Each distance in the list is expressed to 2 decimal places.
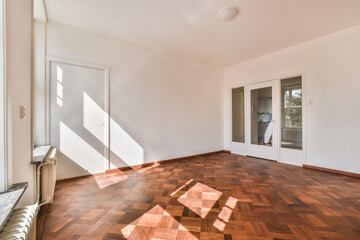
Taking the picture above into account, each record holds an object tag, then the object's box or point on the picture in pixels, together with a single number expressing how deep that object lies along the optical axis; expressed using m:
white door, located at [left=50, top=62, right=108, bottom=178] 2.74
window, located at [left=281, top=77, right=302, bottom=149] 3.70
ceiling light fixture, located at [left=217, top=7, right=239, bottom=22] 2.45
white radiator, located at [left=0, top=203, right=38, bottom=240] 0.86
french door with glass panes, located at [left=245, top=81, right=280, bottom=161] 4.08
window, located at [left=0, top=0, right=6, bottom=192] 1.03
